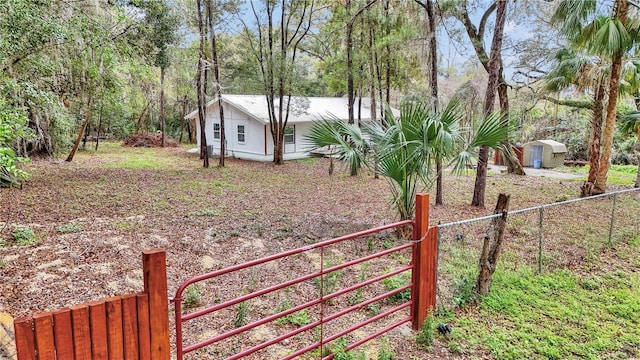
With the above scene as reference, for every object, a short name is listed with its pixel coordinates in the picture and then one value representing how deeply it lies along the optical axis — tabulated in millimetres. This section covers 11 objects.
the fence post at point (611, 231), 5673
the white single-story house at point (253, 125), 16922
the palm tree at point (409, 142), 5027
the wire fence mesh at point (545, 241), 4312
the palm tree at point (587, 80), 9062
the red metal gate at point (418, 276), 2820
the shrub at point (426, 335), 3269
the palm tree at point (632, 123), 9495
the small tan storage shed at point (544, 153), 15758
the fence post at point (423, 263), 3283
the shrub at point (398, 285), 4141
